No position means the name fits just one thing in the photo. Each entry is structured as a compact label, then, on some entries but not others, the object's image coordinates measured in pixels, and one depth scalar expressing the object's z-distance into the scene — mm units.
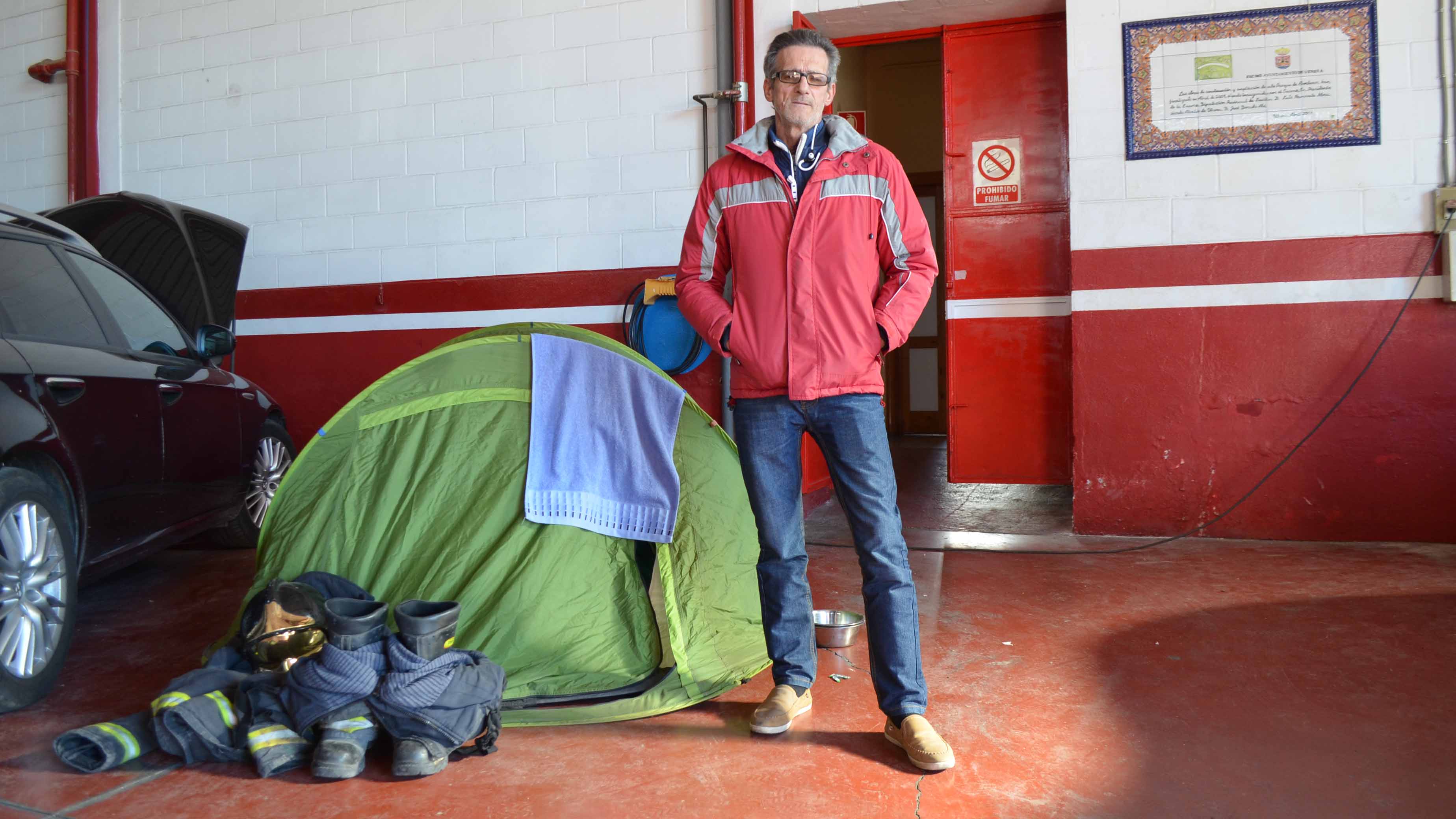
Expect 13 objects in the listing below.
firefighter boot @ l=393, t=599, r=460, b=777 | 2041
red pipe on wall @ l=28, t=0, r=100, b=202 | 5730
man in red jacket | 2125
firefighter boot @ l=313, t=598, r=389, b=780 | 2035
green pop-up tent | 2523
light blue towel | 2645
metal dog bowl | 2928
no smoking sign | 4926
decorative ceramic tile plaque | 3945
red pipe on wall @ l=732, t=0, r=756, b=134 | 4555
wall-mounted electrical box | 3779
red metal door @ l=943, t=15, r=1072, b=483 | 4852
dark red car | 2479
